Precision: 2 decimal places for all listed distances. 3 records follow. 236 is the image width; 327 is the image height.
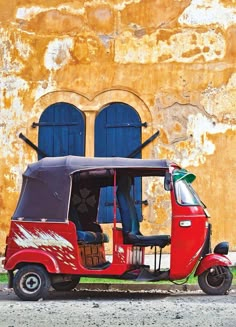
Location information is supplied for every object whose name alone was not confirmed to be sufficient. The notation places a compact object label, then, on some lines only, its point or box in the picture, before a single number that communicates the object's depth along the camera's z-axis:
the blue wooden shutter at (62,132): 17.19
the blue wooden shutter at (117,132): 17.14
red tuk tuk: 10.86
